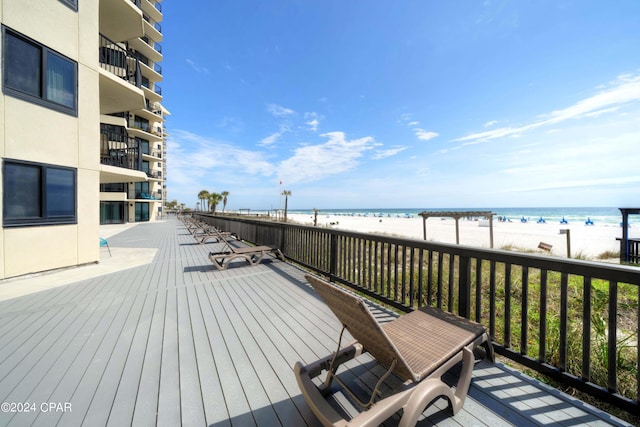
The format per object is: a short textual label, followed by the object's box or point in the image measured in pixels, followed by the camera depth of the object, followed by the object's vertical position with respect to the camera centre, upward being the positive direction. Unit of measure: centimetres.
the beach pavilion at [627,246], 709 -101
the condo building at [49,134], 463 +166
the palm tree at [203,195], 5553 +375
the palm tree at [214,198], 4875 +261
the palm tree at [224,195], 5297 +352
